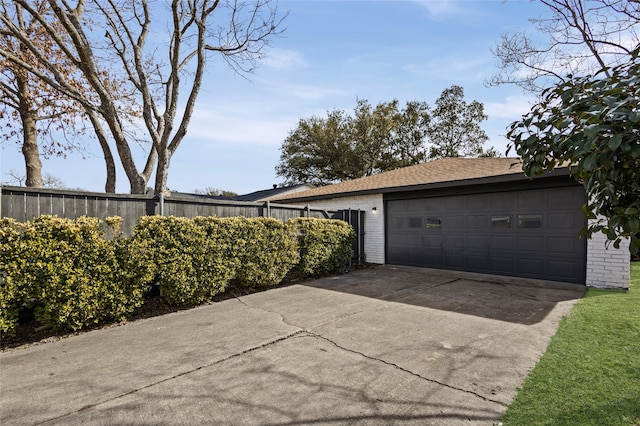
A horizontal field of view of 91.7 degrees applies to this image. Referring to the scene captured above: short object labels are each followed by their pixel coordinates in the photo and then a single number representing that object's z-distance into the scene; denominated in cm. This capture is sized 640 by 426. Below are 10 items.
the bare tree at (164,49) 760
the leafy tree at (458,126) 2308
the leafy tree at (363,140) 2447
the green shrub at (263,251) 582
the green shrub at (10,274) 344
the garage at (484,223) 612
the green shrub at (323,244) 713
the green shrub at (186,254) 461
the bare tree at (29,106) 955
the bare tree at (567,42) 845
